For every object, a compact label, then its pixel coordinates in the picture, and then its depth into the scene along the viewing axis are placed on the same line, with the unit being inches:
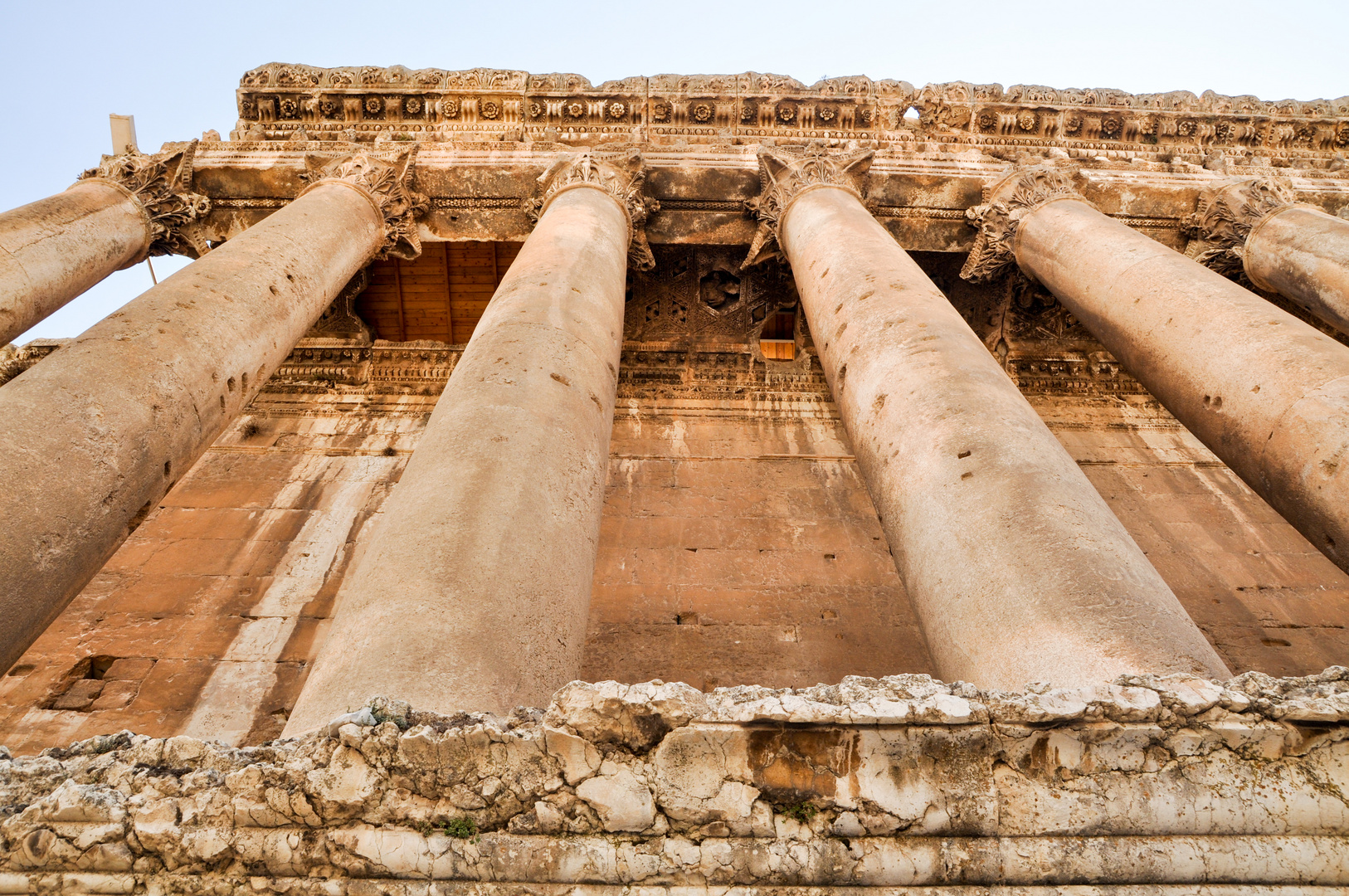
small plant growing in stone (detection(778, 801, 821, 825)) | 94.9
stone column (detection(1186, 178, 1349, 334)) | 282.0
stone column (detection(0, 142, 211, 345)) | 255.6
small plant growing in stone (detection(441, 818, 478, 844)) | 92.9
